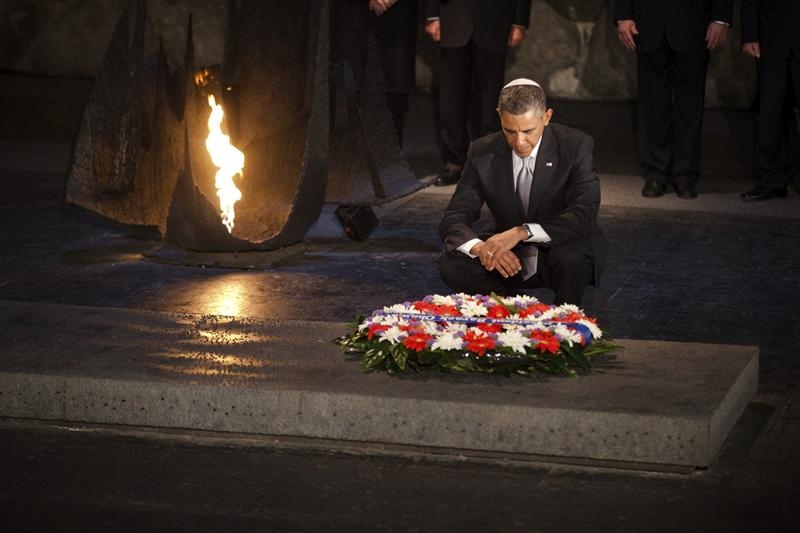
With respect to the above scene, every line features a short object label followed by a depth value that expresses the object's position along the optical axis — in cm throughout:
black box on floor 1768
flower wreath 1120
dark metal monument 1611
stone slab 1053
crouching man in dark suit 1333
